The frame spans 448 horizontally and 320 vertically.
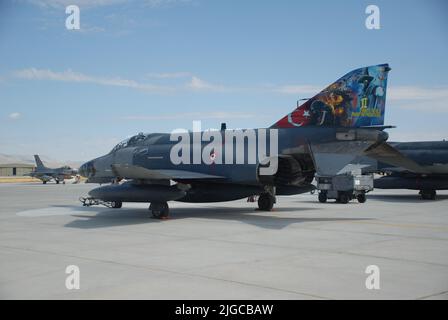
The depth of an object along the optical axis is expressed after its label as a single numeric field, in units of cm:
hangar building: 11569
